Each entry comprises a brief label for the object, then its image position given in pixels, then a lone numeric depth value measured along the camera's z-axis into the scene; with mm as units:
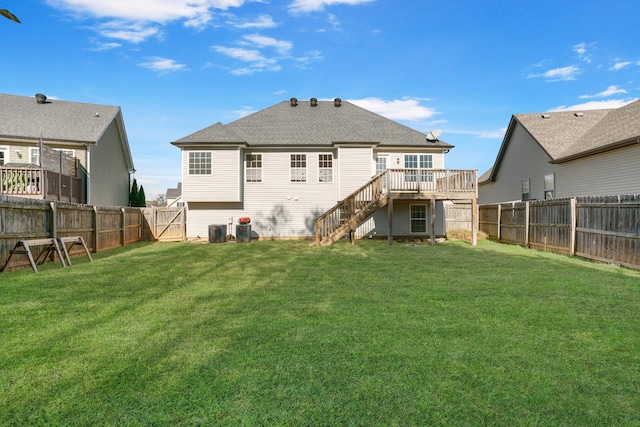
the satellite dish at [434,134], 18203
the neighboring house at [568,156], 14469
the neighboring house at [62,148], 14359
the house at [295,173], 17641
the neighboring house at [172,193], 52281
